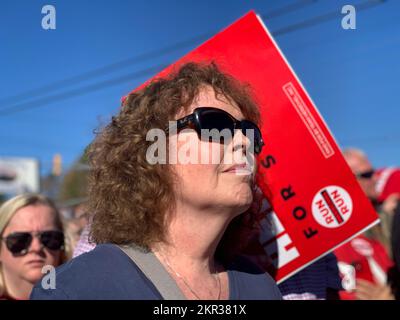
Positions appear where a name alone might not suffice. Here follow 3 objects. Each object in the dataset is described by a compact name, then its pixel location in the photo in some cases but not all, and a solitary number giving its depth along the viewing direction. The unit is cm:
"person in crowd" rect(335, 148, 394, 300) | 306
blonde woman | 257
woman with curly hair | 149
